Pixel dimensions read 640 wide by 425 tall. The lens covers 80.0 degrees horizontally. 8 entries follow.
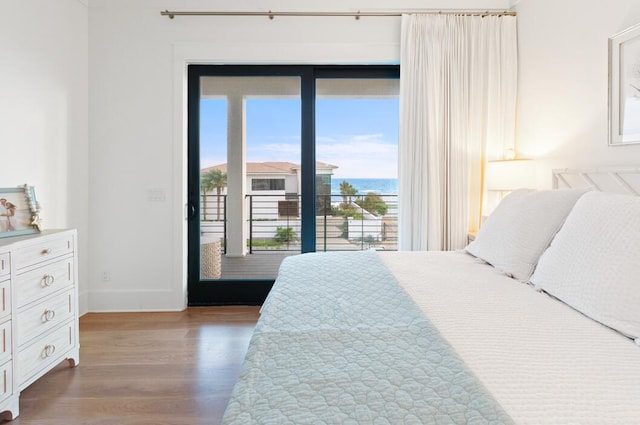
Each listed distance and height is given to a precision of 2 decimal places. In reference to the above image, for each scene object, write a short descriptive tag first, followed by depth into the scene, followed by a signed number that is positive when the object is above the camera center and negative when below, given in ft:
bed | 2.58 -1.26
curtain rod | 10.70 +5.44
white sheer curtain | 10.65 +2.85
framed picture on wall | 6.77 +2.19
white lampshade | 8.90 +0.76
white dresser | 6.10 -1.85
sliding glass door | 11.57 +1.50
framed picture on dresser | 7.26 -0.10
